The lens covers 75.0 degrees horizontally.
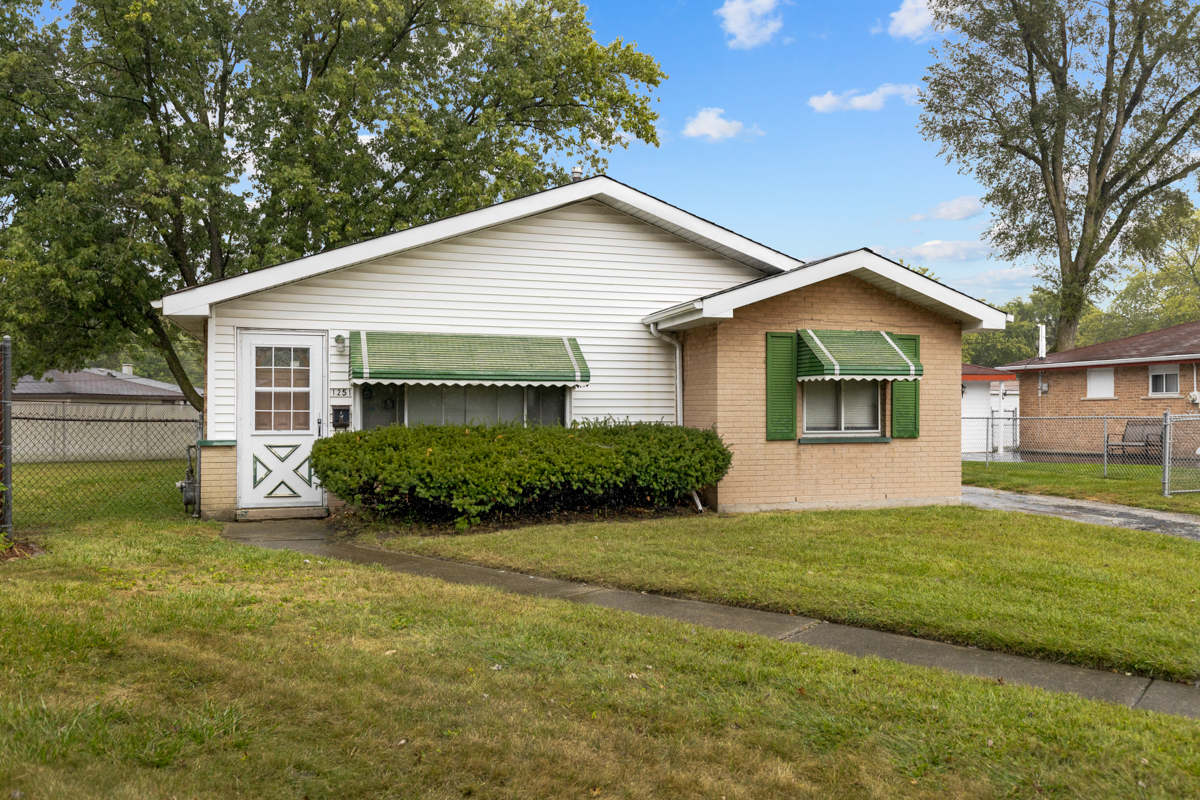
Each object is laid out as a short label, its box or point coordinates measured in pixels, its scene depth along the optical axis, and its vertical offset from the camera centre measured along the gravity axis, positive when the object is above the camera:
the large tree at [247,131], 16.67 +7.12
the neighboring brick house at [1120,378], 21.52 +1.13
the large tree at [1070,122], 27.86 +10.86
